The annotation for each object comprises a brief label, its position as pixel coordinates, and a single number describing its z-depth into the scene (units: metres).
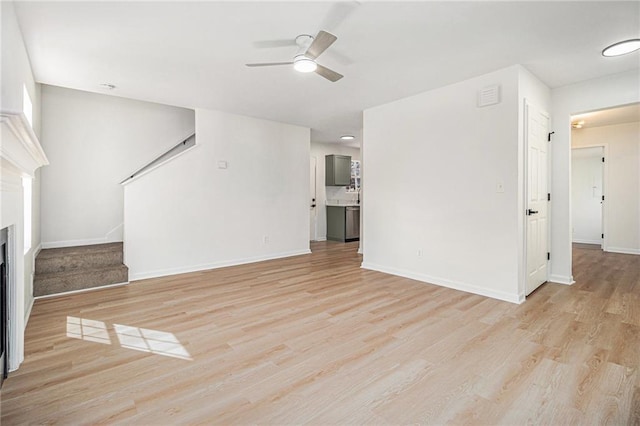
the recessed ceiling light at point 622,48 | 2.75
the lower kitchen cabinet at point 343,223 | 7.77
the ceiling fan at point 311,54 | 2.35
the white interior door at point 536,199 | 3.45
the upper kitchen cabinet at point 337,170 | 7.93
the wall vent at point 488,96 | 3.37
